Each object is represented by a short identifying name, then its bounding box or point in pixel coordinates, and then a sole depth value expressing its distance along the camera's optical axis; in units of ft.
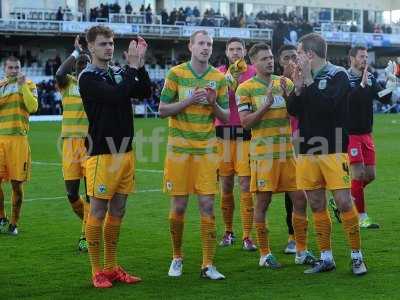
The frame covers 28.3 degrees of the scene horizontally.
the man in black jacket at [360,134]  33.97
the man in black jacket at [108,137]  23.84
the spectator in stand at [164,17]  176.45
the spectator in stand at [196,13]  188.24
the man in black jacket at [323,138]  24.30
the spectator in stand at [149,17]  174.91
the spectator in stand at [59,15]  161.68
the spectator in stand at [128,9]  176.36
